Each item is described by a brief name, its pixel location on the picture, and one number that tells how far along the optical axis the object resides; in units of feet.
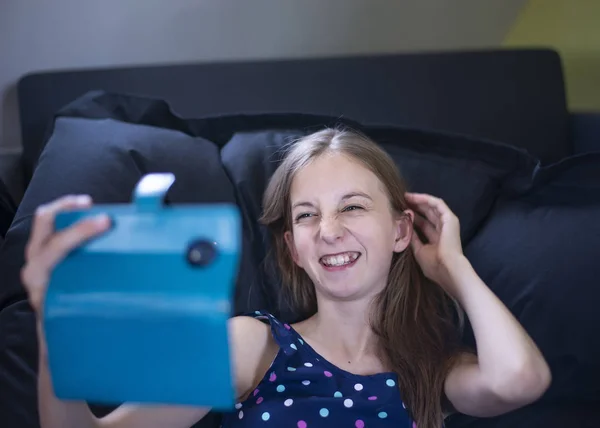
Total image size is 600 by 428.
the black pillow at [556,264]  3.38
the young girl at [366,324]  2.91
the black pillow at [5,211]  3.71
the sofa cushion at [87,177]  3.05
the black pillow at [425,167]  3.74
